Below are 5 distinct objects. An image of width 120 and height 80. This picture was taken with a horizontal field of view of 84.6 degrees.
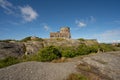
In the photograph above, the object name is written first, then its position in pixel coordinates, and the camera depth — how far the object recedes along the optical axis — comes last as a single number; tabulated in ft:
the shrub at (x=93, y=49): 73.69
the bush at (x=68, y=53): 59.36
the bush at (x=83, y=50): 66.91
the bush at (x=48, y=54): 50.93
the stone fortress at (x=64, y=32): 206.87
